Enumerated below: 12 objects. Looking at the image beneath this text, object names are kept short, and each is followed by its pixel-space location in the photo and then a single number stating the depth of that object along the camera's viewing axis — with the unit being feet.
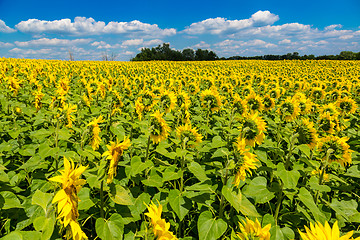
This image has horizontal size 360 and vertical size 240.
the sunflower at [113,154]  5.65
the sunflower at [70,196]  4.17
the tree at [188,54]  211.00
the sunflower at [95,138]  8.72
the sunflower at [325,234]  3.60
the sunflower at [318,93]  23.61
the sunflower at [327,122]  12.34
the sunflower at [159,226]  4.08
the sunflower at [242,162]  6.59
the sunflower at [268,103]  16.53
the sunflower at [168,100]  15.70
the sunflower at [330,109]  14.39
